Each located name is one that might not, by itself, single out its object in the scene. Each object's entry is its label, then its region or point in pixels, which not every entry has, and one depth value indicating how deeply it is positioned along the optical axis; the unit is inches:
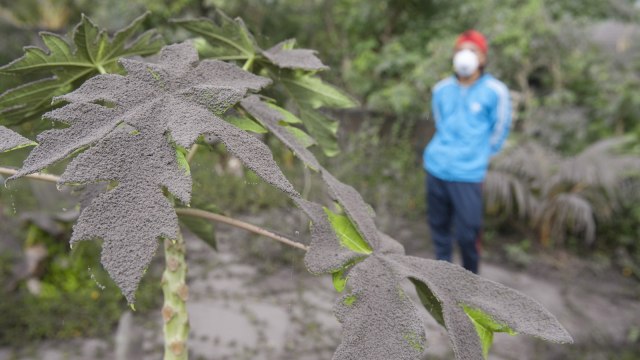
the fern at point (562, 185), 150.9
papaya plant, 18.4
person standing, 103.5
